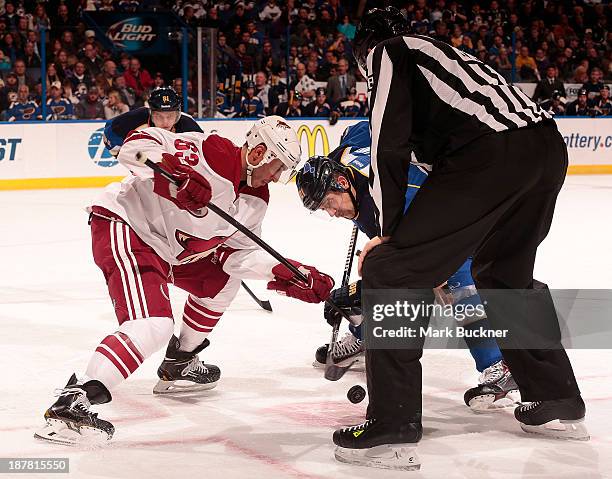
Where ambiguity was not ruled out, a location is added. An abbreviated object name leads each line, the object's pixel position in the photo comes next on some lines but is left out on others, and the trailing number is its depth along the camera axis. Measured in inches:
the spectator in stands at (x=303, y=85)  479.5
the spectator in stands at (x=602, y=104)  529.3
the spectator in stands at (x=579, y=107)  527.2
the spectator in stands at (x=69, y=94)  422.9
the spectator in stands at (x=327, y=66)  494.3
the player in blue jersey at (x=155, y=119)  202.8
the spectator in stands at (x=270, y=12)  542.9
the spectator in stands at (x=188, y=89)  450.9
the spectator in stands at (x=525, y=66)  543.2
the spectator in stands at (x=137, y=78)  436.5
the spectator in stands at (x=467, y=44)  556.4
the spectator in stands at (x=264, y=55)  489.4
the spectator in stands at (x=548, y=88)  531.2
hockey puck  133.4
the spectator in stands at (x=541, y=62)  551.5
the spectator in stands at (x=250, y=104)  463.5
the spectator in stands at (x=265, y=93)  472.7
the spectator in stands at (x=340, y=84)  482.9
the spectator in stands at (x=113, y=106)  428.1
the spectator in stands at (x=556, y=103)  523.8
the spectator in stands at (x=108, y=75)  431.2
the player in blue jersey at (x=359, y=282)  136.5
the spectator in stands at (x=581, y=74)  552.7
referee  107.9
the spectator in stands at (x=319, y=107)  473.7
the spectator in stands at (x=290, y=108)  470.6
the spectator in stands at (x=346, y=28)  556.7
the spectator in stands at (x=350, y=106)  482.6
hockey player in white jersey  119.5
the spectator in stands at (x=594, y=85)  533.3
